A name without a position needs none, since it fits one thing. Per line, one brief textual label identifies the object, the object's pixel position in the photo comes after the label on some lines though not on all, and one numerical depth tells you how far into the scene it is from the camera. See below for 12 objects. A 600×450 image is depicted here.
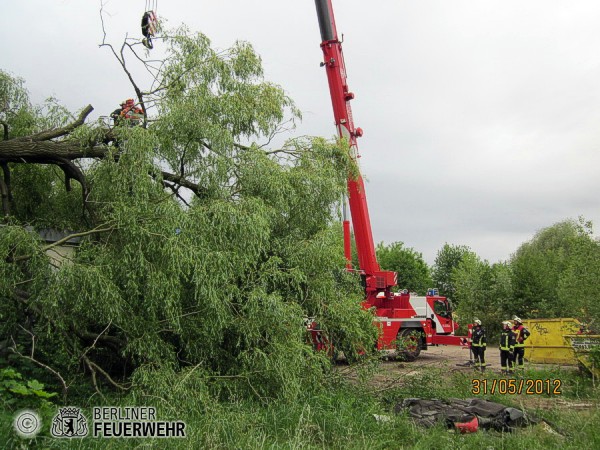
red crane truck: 12.62
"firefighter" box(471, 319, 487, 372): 13.30
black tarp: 6.95
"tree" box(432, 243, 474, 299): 41.00
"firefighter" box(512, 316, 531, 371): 12.63
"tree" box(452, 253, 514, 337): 24.91
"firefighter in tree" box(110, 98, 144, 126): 8.10
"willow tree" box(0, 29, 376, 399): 6.77
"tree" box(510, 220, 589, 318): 23.75
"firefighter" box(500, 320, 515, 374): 12.44
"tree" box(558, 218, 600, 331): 12.72
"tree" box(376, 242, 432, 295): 39.81
